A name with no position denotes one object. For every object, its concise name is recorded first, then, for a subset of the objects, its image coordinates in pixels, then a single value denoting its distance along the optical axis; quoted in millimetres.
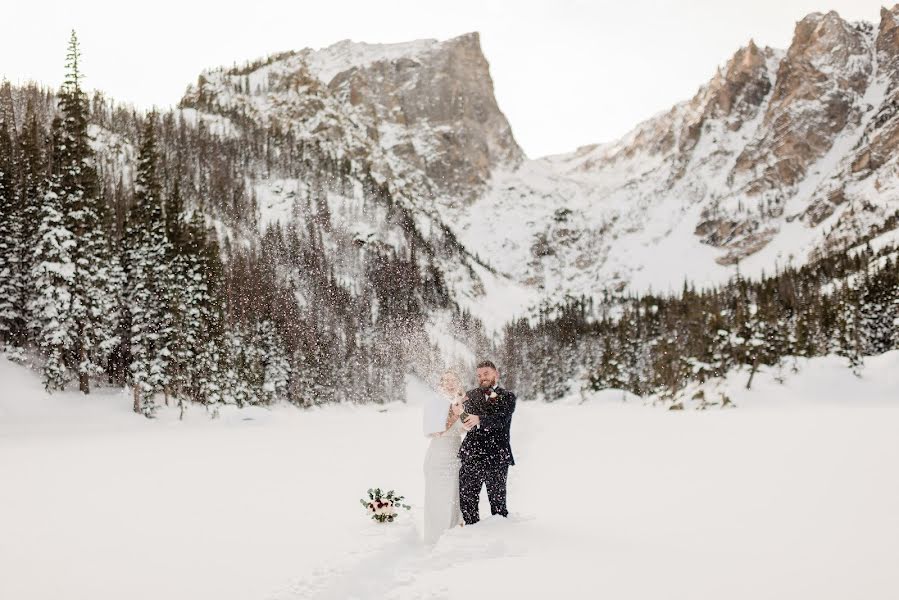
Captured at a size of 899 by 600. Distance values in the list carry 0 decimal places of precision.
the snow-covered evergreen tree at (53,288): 33250
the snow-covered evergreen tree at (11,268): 37438
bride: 8438
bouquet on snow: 10484
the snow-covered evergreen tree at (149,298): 36531
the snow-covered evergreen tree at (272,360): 65081
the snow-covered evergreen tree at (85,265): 35156
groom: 8164
